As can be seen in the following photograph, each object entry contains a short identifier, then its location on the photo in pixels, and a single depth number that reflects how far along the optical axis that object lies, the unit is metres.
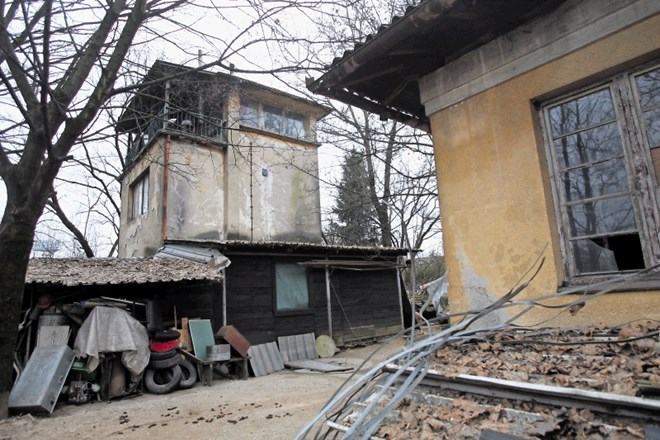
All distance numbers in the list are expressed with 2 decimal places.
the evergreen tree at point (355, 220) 17.41
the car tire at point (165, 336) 9.11
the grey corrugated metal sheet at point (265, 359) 10.87
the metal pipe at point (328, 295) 13.84
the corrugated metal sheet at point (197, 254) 11.27
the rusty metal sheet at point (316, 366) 10.37
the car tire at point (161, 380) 8.80
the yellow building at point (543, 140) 3.13
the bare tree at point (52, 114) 5.60
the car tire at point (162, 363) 8.97
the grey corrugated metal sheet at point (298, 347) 12.17
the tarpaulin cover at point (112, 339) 8.41
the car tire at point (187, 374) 9.20
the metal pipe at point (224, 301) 11.37
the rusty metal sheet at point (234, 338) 10.34
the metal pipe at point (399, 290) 16.31
